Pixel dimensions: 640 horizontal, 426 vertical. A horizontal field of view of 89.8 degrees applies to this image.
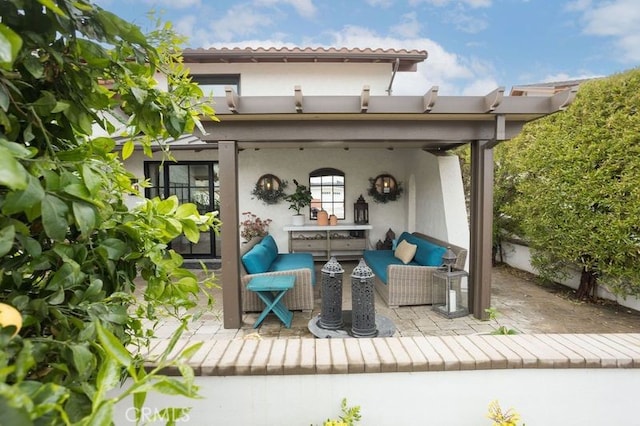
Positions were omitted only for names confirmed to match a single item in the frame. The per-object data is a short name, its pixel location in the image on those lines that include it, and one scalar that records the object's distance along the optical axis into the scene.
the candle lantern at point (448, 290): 4.02
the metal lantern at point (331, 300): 3.08
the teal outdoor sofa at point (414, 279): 4.32
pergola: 3.38
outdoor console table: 6.89
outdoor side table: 3.64
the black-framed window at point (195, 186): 7.09
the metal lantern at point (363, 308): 2.92
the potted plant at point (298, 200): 7.16
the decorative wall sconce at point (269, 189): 7.22
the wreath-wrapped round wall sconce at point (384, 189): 7.40
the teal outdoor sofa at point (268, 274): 4.10
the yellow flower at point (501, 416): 1.16
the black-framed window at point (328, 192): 7.45
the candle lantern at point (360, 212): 7.35
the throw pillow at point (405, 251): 5.07
